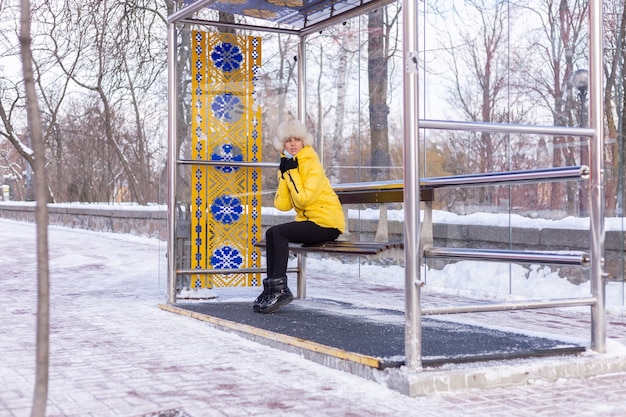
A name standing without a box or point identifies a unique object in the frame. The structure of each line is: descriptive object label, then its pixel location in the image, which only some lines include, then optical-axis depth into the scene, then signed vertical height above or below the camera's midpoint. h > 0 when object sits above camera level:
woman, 7.23 -0.10
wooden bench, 6.14 -0.34
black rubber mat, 5.18 -0.92
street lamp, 8.77 +0.86
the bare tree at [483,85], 9.64 +1.23
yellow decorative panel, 8.73 +0.44
